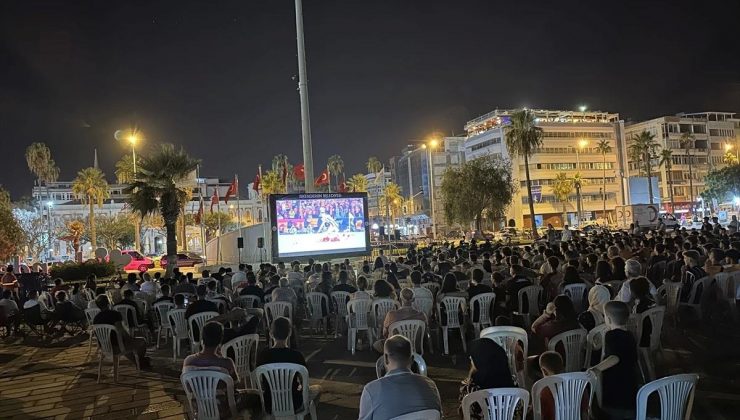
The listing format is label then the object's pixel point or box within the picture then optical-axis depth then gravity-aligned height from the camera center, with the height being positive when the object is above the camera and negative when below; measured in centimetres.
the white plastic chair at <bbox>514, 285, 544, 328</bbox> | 915 -134
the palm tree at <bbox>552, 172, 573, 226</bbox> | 8038 +588
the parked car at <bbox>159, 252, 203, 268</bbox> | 3601 -100
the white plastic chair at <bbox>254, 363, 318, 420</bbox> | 478 -134
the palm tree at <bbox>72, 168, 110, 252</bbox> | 6044 +822
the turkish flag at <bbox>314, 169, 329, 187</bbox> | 3878 +452
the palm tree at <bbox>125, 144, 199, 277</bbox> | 2275 +284
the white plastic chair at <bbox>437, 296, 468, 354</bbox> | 848 -138
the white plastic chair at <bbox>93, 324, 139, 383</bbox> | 772 -138
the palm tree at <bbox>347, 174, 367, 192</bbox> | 9781 +1039
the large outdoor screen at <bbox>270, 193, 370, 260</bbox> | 2286 +64
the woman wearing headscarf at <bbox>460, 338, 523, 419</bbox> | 415 -114
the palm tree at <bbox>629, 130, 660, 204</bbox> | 6950 +1025
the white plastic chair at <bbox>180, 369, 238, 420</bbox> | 468 -131
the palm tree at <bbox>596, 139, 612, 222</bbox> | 8475 +1239
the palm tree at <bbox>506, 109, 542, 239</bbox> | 4759 +873
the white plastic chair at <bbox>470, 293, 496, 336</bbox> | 851 -132
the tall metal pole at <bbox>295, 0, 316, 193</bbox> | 2691 +677
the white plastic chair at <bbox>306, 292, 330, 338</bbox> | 1053 -133
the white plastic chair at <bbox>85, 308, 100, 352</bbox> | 959 -113
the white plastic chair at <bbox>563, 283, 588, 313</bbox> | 916 -126
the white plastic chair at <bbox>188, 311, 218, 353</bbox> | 832 -126
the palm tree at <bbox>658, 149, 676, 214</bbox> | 7724 +881
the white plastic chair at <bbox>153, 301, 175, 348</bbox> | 1016 -124
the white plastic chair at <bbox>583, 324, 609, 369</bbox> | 546 -127
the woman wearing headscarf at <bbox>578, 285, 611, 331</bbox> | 682 -120
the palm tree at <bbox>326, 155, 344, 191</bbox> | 10500 +1518
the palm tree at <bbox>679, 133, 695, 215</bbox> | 8575 +1294
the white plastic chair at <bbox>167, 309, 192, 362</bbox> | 905 -137
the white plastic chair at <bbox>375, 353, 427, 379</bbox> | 491 -131
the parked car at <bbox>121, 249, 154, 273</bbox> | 3570 -98
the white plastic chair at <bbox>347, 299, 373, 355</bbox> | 899 -144
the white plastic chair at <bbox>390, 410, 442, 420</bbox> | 321 -116
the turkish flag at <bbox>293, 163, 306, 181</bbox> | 3359 +454
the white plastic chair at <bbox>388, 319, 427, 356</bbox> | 674 -127
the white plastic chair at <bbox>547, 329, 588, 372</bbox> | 566 -134
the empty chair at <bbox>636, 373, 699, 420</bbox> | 355 -125
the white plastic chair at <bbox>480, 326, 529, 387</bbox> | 551 -122
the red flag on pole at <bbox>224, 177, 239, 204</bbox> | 3869 +424
